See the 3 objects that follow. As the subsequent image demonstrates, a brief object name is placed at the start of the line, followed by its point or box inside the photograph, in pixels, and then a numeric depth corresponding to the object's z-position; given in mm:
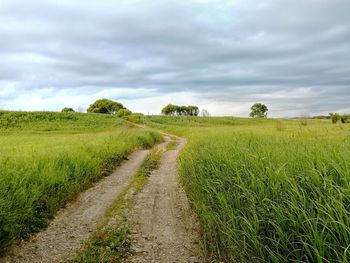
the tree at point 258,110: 122562
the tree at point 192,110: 120188
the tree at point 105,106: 94000
